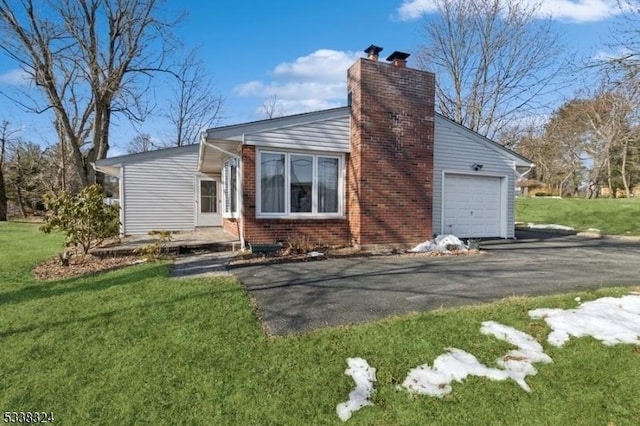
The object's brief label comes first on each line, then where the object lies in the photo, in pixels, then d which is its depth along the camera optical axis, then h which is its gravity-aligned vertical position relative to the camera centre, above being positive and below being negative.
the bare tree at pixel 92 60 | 16.66 +7.08
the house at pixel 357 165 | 8.62 +1.02
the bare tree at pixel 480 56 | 19.94 +8.78
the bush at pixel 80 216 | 8.30 -0.29
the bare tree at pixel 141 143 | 39.75 +6.96
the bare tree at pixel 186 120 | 31.52 +7.45
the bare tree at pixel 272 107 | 36.16 +9.89
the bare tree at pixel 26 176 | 29.84 +2.32
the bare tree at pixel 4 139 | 29.17 +5.30
